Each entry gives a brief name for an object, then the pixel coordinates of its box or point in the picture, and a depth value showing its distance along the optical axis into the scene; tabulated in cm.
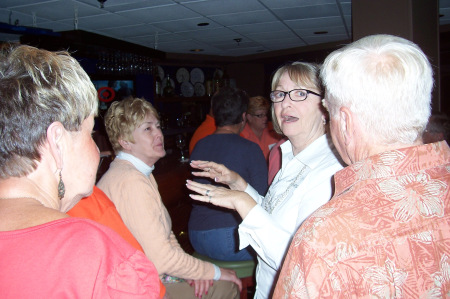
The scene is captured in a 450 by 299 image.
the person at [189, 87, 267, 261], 207
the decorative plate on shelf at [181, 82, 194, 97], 741
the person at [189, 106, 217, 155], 377
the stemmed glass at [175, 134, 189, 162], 462
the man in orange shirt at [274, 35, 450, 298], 66
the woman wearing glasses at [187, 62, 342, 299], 119
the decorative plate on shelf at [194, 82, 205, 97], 768
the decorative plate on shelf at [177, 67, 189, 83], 734
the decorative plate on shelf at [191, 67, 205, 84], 766
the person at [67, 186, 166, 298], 109
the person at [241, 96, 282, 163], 385
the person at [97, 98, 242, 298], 165
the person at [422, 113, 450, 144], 259
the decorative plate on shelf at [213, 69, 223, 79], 791
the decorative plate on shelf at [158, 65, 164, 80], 669
